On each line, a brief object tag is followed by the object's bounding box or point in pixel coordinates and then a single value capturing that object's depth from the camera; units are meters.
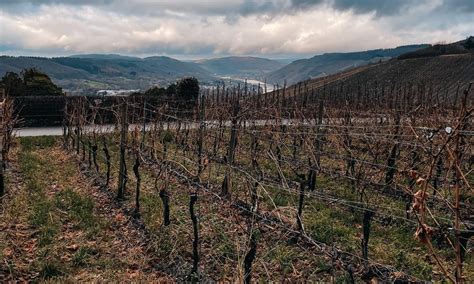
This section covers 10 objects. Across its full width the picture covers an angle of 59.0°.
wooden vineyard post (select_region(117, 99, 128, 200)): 7.64
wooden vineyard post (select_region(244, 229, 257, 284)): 3.74
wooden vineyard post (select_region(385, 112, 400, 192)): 8.80
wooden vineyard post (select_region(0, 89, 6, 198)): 7.73
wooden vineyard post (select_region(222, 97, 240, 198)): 7.45
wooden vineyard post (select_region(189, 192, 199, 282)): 4.50
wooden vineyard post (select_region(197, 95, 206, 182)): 8.32
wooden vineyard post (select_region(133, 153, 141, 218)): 6.59
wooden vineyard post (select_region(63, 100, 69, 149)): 14.24
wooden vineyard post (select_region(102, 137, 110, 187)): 8.39
